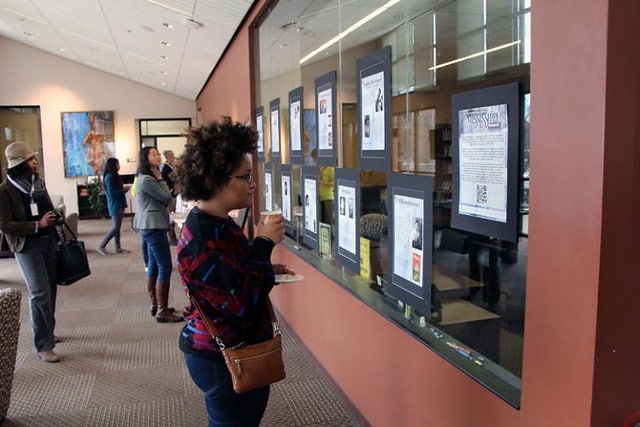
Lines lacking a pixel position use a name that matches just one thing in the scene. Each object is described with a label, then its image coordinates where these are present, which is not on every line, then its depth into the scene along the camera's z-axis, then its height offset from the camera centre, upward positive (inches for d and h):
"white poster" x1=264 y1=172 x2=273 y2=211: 183.4 -11.8
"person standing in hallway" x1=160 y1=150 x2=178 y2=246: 281.8 -8.6
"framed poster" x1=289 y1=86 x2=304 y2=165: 140.9 +9.1
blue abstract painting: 508.7 +20.1
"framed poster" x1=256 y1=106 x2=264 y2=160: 191.1 +11.9
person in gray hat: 134.4 -15.8
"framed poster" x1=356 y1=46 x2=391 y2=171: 89.3 +8.2
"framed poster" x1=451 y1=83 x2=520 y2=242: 59.5 -0.8
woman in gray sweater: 170.4 -17.2
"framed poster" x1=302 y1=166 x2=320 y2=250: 132.6 -12.1
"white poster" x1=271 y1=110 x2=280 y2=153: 166.1 +8.6
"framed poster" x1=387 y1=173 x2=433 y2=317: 77.7 -12.5
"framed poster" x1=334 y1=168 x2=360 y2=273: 105.7 -12.4
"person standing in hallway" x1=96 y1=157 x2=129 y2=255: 305.6 -19.6
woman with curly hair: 62.7 -12.4
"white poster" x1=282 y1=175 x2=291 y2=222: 159.0 -11.5
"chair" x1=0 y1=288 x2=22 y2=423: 110.7 -37.1
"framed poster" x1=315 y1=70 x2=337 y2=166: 115.6 +9.0
